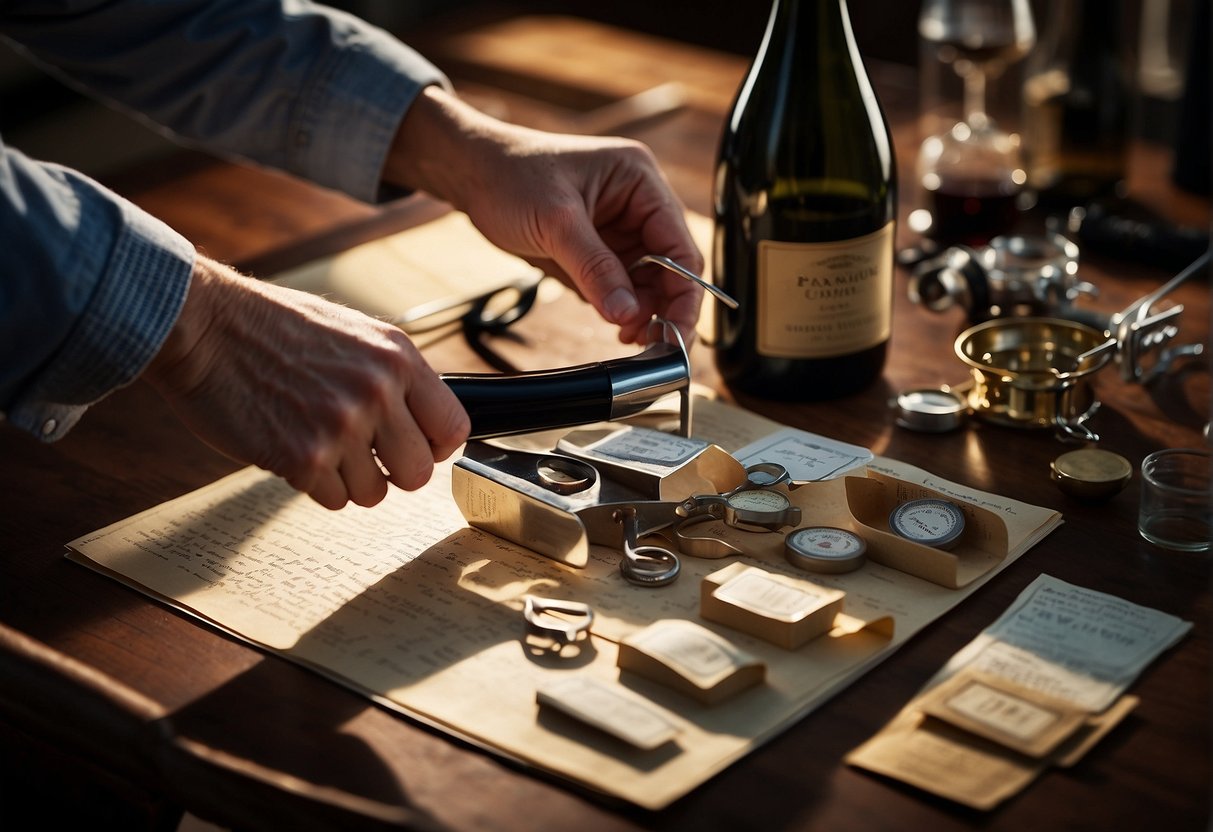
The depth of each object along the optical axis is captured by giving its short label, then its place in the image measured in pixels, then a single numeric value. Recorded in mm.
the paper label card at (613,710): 630
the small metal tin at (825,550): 782
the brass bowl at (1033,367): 952
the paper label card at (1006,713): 627
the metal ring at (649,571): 777
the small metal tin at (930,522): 789
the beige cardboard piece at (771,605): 708
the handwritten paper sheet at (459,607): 651
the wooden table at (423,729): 612
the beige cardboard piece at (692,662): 664
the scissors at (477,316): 1170
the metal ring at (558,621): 721
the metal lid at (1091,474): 854
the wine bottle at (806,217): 977
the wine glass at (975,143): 1312
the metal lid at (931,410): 969
